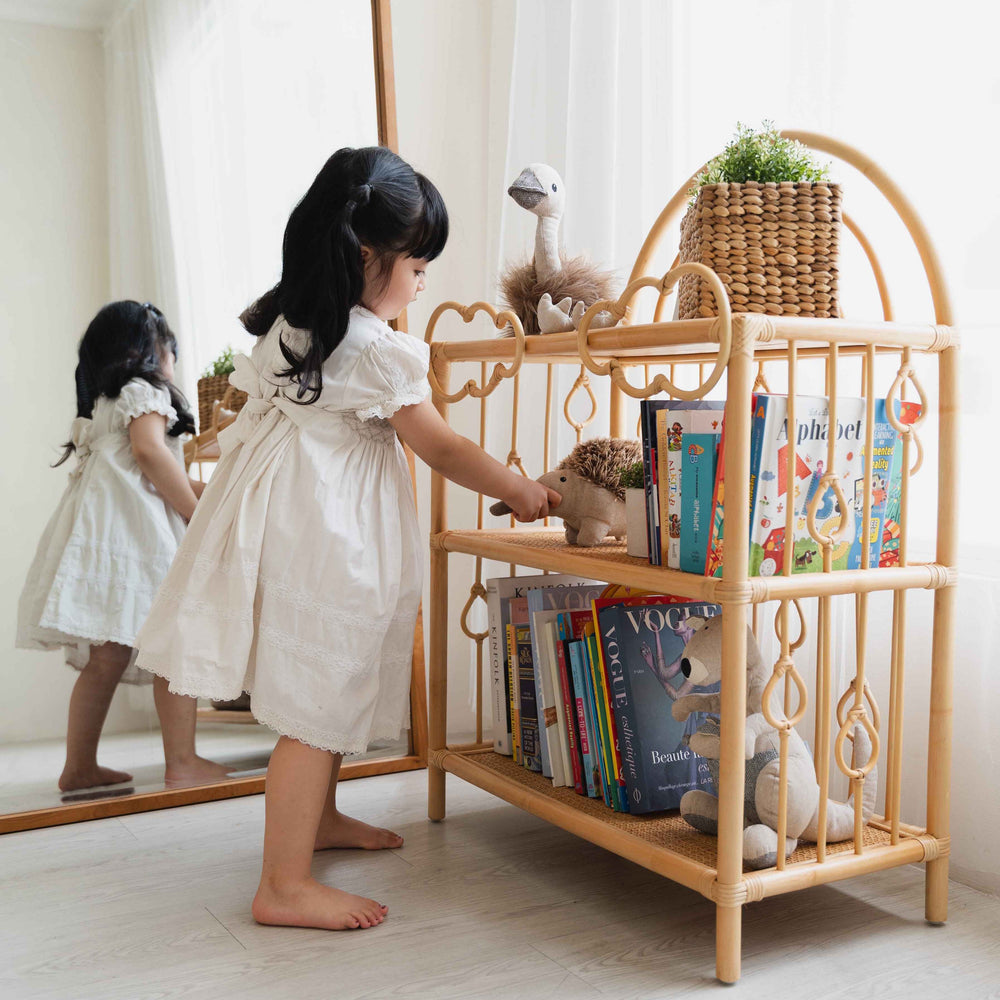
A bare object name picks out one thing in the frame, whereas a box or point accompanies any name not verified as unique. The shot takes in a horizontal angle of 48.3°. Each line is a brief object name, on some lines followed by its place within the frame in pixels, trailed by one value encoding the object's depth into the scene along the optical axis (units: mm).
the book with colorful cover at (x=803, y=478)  1154
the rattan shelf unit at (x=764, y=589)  1113
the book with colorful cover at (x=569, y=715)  1466
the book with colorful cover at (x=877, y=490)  1234
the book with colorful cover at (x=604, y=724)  1393
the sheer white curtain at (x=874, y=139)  1328
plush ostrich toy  1457
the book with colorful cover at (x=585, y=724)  1433
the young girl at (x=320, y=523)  1332
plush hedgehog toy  1448
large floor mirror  1753
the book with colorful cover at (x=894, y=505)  1262
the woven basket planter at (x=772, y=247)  1195
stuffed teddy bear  1205
